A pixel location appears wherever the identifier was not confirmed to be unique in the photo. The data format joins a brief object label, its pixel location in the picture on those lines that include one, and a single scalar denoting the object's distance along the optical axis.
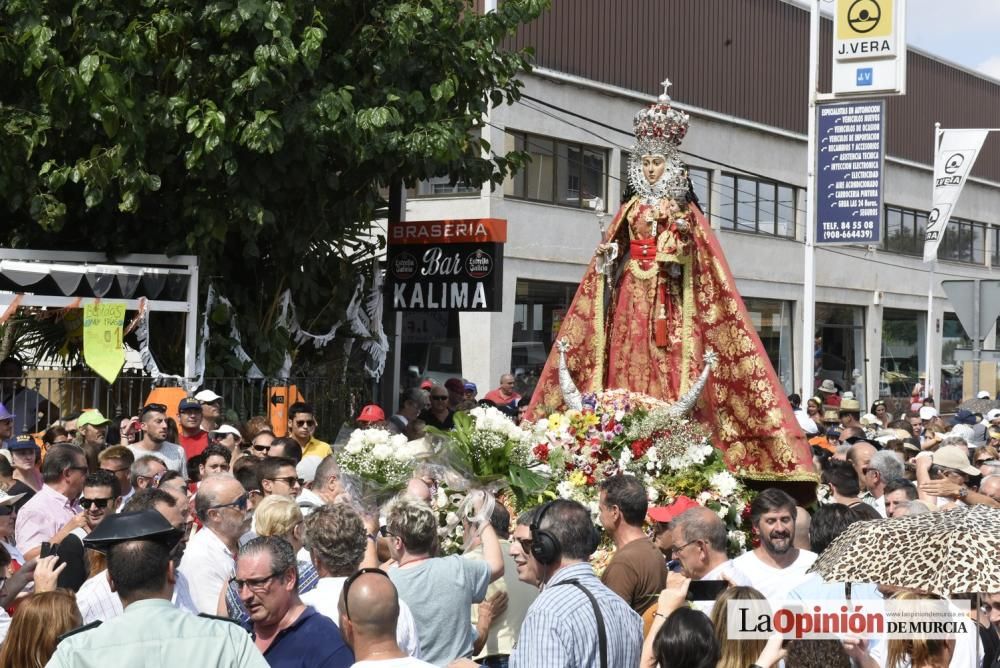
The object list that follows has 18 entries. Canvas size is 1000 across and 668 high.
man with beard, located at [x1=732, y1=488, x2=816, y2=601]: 12.30
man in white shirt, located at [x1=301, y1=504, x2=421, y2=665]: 10.45
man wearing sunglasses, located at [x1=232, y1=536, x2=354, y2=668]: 9.30
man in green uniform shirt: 7.72
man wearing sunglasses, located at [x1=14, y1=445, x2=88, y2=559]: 15.16
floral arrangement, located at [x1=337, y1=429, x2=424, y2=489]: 15.14
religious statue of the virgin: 20.95
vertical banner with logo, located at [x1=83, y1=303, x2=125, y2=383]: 24.75
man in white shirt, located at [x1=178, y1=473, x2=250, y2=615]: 12.16
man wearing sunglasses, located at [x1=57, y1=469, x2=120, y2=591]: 12.30
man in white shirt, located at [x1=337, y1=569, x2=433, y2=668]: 8.59
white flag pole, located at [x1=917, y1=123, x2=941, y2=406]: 46.97
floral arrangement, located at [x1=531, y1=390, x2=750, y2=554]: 17.73
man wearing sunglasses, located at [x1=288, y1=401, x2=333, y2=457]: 21.53
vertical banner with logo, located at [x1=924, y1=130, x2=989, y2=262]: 44.69
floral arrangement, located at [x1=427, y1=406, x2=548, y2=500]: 15.90
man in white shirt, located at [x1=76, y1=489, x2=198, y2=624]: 10.59
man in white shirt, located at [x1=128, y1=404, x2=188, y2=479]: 19.53
